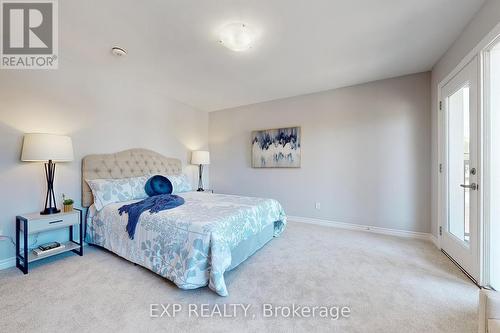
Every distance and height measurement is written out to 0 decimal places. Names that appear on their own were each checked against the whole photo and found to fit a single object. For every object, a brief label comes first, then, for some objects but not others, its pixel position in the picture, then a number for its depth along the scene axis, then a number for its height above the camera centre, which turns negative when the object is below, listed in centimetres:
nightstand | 213 -64
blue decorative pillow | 320 -30
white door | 197 -4
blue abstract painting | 410 +38
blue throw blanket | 228 -47
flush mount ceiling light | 201 +129
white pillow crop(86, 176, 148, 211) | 273 -32
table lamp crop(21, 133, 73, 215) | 222 +17
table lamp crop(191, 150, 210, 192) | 452 +19
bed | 179 -67
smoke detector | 244 +137
